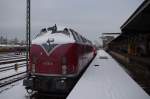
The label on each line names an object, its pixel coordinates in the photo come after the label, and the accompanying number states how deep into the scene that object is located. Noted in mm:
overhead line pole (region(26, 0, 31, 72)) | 14434
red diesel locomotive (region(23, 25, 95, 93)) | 9367
